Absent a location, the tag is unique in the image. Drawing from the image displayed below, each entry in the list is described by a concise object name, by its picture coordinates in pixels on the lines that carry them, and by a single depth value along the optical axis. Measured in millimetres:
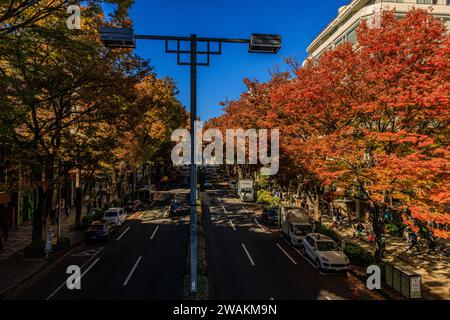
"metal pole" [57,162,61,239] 23469
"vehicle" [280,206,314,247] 22941
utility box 13609
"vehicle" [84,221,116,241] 23484
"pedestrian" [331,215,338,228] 29500
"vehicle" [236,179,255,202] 46312
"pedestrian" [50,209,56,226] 29375
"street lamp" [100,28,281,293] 8273
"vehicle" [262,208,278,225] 30688
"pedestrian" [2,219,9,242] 23344
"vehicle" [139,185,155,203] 46031
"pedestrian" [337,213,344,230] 29562
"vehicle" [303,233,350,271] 17303
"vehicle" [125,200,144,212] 38656
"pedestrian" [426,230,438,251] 21344
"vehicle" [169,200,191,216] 35719
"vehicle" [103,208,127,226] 28797
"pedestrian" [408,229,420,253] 21406
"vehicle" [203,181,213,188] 65956
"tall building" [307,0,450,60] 36094
